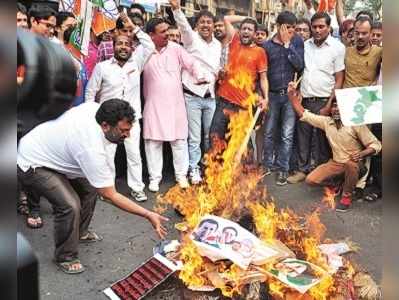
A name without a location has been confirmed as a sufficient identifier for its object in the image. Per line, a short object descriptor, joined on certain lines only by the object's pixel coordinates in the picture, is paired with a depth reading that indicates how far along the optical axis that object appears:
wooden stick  5.92
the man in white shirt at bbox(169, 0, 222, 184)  6.20
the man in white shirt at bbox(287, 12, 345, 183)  6.27
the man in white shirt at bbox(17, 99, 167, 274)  3.77
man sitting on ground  5.78
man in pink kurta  5.97
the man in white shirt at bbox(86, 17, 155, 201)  5.59
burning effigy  3.58
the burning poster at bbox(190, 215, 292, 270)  3.67
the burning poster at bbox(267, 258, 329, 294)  3.47
